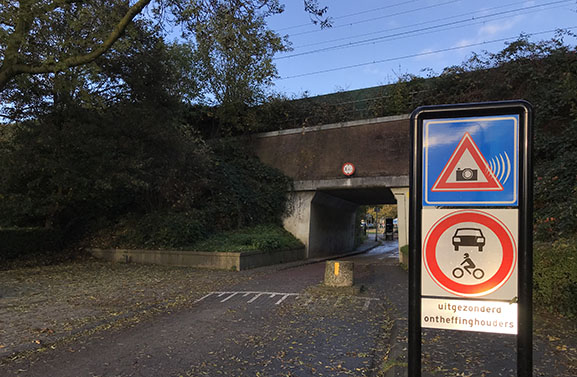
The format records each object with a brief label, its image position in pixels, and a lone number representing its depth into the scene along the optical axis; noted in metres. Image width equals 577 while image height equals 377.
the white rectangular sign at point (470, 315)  2.62
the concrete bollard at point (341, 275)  10.20
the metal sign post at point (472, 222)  2.55
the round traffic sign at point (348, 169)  20.08
